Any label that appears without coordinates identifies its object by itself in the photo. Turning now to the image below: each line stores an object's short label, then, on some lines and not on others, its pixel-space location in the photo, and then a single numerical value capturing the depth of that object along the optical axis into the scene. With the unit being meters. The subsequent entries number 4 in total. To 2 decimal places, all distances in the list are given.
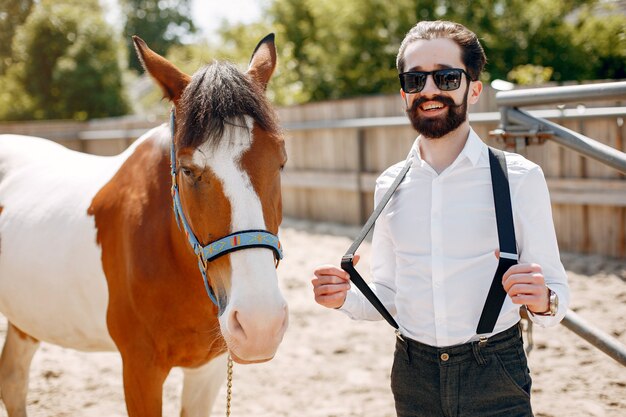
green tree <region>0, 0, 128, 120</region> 19.67
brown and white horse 1.66
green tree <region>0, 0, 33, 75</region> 28.64
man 1.61
